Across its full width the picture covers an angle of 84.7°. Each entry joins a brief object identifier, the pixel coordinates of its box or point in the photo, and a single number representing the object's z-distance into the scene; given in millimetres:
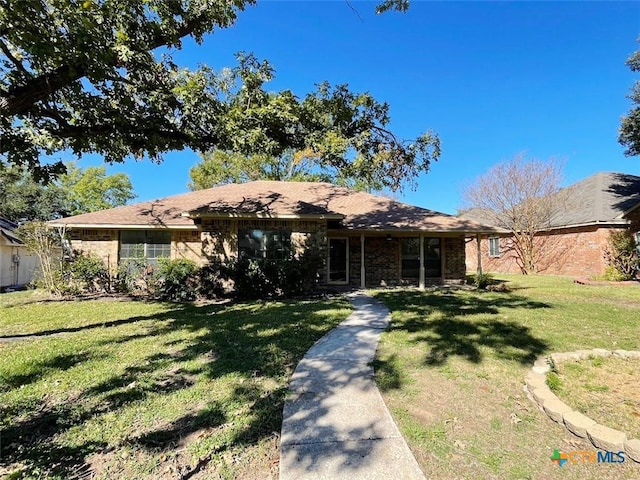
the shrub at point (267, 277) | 11398
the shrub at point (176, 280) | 11500
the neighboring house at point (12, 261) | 15953
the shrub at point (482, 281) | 13340
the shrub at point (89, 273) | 12303
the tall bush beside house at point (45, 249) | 11984
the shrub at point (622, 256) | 15366
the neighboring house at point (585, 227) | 16578
